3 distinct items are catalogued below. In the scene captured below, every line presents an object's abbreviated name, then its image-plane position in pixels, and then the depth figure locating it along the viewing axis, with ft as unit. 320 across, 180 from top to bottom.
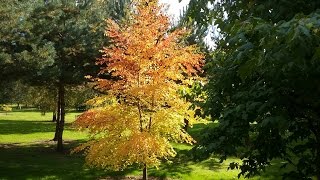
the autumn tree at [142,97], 39.58
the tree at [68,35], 60.79
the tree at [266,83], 10.09
